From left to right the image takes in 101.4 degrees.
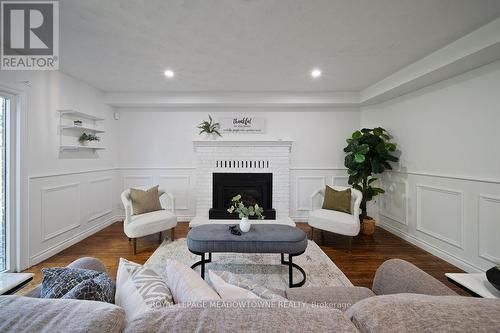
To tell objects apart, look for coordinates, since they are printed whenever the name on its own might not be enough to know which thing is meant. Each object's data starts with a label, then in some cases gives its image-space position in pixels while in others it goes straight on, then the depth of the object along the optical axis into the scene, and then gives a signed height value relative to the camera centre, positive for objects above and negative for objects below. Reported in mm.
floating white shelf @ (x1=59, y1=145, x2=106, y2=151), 2865 +253
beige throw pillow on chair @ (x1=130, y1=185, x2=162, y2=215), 3053 -552
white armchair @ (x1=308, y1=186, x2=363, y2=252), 2820 -788
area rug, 2164 -1207
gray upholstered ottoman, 2069 -798
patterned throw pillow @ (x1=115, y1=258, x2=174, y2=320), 759 -509
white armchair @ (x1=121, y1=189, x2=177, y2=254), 2732 -797
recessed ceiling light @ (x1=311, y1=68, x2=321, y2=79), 2807 +1305
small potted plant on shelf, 3196 +409
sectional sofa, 551 -433
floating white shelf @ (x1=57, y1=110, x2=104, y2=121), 2850 +755
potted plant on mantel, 3973 +713
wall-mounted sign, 4070 +796
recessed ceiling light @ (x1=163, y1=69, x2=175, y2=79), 2828 +1293
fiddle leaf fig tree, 3299 +105
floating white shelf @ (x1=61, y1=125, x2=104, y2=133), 2885 +548
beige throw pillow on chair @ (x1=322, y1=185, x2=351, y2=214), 3186 -558
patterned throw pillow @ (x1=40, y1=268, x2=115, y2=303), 745 -469
